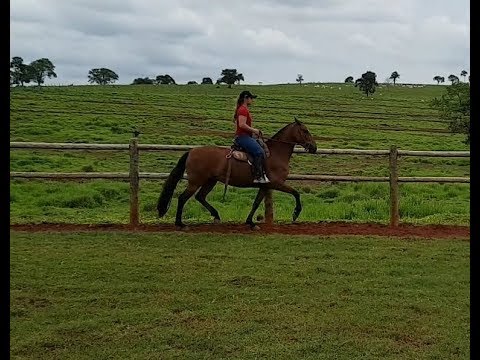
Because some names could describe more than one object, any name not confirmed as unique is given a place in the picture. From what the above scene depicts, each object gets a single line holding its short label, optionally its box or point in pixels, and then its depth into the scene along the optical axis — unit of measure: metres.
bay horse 8.98
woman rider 8.77
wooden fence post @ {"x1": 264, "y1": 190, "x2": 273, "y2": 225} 9.45
